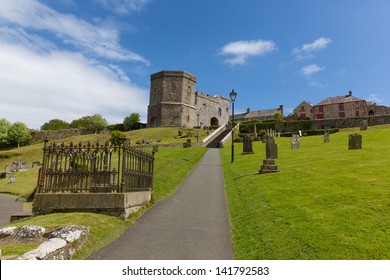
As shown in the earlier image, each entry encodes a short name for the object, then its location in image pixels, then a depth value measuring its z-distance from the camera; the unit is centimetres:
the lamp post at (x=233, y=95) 2343
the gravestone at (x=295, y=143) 2581
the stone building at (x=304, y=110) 7762
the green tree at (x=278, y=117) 6083
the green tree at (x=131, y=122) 7519
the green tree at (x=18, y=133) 7806
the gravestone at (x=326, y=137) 2962
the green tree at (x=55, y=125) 9956
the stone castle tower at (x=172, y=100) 6881
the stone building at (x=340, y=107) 6625
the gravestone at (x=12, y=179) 2507
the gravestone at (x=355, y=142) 1946
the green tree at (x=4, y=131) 7744
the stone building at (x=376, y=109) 6662
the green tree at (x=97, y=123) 8075
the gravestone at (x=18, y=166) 3212
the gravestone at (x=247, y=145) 2680
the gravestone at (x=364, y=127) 3864
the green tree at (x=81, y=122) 9404
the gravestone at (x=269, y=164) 1433
